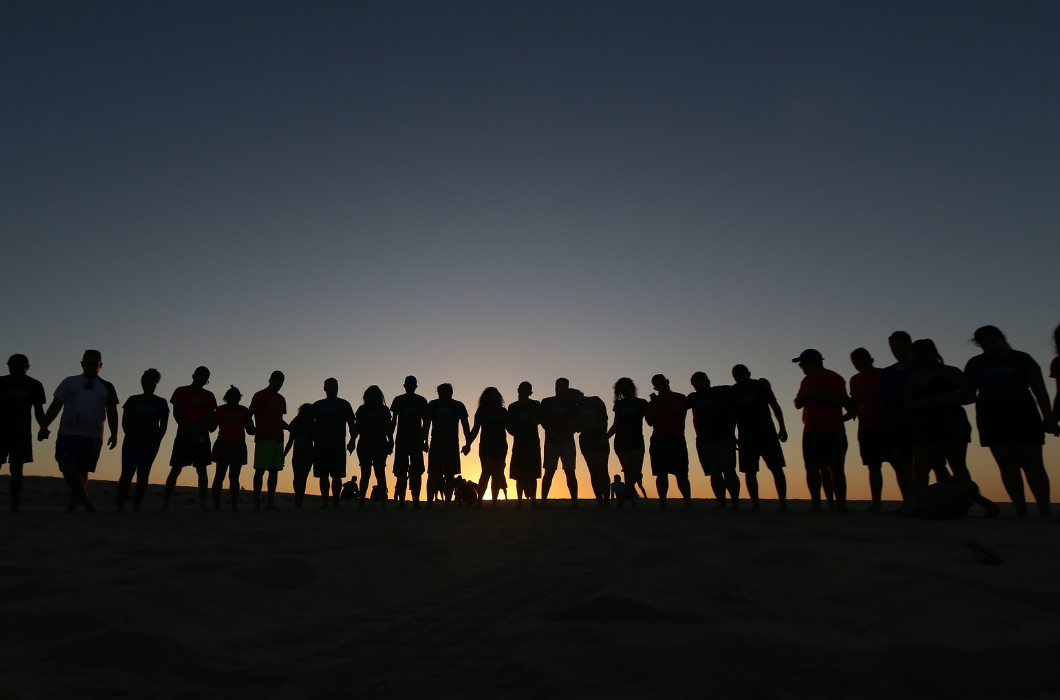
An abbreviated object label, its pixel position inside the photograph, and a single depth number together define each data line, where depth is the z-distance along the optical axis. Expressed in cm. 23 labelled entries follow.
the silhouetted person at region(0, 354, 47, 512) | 733
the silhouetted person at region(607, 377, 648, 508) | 917
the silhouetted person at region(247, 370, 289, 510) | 936
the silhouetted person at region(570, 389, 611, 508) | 980
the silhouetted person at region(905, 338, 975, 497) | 620
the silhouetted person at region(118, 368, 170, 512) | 805
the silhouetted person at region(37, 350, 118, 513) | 746
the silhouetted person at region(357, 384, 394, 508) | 1004
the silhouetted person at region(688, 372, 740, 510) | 827
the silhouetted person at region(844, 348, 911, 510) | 736
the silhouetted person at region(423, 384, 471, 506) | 993
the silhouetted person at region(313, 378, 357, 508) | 973
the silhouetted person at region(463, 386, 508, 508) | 982
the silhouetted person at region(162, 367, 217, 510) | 842
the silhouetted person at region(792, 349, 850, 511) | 757
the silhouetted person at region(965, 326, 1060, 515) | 584
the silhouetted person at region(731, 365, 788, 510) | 805
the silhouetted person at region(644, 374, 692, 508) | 877
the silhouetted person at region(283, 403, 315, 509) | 1011
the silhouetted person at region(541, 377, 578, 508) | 990
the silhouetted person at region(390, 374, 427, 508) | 995
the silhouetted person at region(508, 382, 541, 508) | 983
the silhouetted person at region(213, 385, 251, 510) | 888
